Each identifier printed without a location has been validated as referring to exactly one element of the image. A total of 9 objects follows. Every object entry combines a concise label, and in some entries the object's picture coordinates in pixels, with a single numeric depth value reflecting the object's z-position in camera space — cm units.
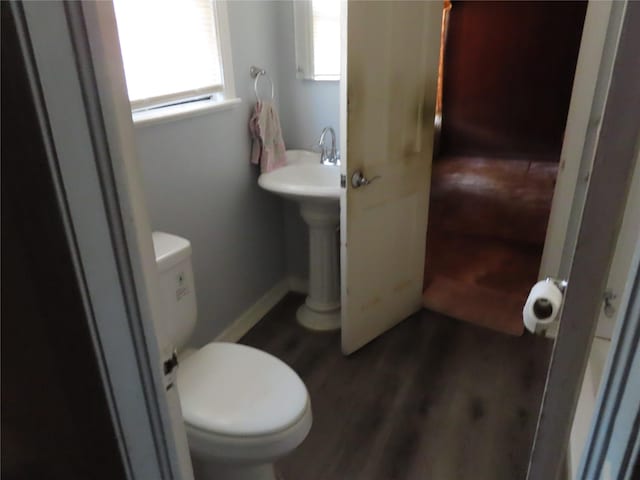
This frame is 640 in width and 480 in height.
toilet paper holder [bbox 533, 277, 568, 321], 78
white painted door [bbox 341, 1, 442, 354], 175
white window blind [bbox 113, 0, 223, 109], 154
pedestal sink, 202
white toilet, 126
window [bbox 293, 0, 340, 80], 215
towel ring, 214
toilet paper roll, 78
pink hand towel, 215
